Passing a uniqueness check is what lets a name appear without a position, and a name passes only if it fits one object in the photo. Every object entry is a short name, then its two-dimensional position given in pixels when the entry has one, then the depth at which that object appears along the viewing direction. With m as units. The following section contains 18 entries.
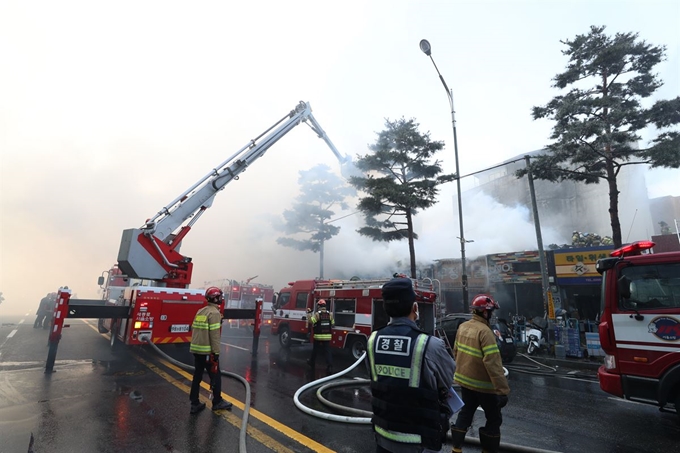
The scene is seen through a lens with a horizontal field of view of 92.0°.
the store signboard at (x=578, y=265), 15.51
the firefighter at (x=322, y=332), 8.03
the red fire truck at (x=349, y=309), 9.27
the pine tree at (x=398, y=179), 15.42
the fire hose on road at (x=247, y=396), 3.50
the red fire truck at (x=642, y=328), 4.34
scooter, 11.91
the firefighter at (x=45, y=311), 15.71
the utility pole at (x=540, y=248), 12.55
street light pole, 12.87
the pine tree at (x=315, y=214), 25.69
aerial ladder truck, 7.13
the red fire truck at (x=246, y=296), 17.75
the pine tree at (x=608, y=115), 11.05
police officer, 1.91
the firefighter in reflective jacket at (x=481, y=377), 3.23
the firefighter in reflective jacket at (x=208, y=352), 4.79
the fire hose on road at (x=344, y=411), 3.70
